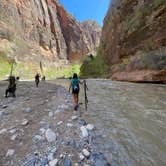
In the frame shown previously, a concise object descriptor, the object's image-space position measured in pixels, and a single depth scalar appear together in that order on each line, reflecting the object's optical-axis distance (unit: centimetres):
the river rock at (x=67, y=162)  297
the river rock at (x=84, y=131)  390
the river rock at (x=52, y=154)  314
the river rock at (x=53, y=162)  298
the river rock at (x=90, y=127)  428
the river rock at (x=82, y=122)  450
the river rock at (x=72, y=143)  350
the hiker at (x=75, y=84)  565
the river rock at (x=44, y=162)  301
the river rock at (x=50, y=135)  378
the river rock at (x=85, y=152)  319
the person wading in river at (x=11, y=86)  907
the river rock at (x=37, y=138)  377
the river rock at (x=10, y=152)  332
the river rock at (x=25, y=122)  462
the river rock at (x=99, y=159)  301
